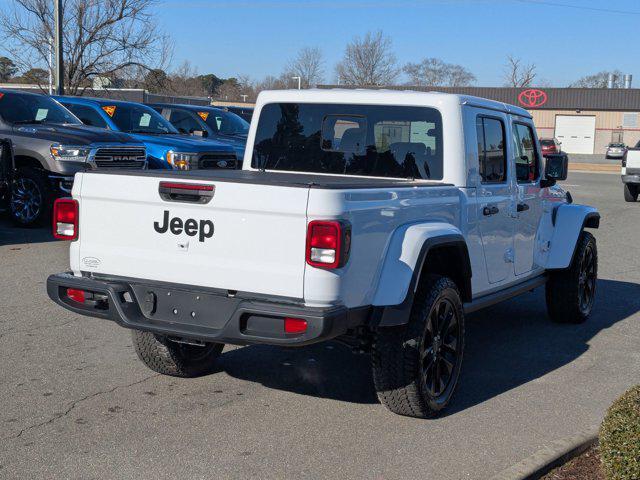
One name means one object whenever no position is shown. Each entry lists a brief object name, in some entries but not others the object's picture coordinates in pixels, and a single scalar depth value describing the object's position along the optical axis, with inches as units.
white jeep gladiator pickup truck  167.6
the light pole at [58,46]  889.9
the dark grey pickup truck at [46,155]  471.2
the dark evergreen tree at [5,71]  1760.1
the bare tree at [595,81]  4190.5
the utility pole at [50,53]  1190.9
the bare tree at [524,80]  3361.2
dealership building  2741.1
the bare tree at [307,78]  2859.3
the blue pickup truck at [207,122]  689.0
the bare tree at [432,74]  3499.0
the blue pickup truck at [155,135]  539.8
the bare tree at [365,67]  2972.4
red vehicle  1875.9
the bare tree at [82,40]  1165.1
